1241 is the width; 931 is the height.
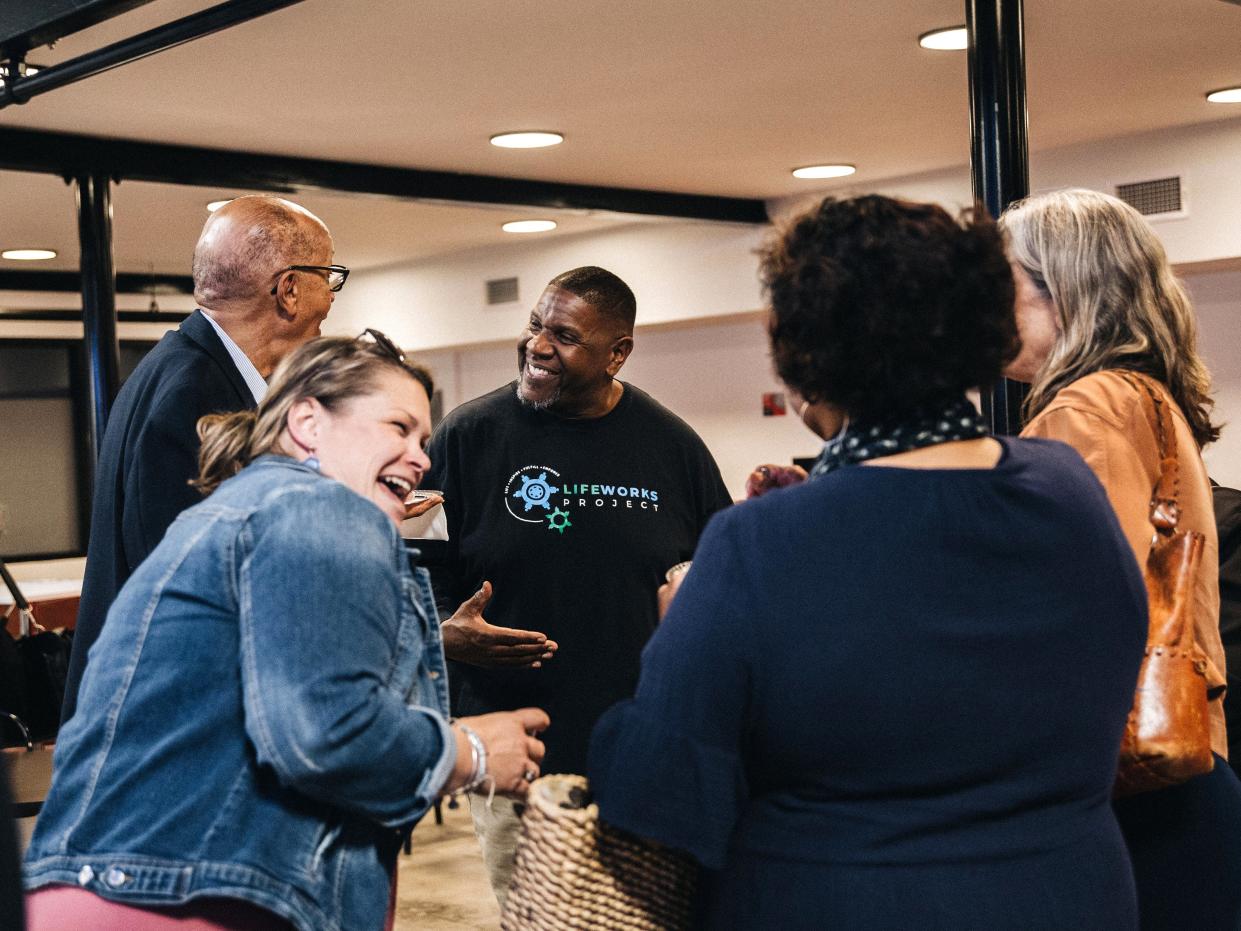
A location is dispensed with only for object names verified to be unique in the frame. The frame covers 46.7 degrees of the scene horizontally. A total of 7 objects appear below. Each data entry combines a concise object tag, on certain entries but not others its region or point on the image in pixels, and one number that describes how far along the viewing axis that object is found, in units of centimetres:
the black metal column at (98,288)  572
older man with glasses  213
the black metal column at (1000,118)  309
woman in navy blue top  128
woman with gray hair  173
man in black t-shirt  283
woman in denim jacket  141
